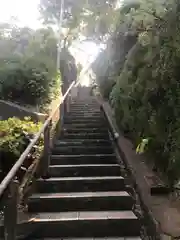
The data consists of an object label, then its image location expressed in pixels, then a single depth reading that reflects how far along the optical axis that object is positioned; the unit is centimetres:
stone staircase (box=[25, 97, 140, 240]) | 203
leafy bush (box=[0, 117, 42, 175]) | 246
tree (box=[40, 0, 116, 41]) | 807
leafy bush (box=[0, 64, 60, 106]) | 419
